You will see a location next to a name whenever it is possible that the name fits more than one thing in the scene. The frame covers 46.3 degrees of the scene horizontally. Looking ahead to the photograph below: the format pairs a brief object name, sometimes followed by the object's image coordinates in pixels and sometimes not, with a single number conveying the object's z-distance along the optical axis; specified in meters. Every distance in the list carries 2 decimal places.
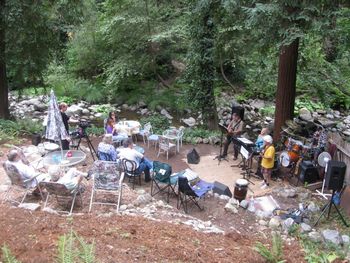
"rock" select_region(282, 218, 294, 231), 7.40
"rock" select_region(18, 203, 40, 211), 6.76
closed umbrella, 8.48
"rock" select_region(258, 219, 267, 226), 7.62
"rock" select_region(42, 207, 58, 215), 6.71
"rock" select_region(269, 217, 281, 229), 7.51
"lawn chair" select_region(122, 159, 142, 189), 8.52
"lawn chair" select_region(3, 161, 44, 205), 7.05
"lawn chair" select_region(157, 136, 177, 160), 11.47
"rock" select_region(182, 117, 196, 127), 17.13
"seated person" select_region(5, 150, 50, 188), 7.10
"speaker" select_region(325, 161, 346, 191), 7.24
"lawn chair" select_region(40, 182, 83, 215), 6.71
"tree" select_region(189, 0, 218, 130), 13.65
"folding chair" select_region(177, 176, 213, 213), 7.86
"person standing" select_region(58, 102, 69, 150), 10.37
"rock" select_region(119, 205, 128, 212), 7.21
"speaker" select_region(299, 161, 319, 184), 9.48
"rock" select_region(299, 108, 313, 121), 17.59
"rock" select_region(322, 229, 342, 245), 6.97
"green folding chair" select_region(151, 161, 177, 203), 8.41
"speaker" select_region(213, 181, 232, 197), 8.71
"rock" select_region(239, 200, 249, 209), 8.14
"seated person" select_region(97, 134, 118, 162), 8.81
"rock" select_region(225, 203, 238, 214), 7.95
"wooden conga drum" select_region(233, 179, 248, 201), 8.36
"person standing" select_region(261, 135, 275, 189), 9.48
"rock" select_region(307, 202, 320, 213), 8.21
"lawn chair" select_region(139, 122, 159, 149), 12.34
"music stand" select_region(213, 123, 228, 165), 11.29
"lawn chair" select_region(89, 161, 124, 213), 7.42
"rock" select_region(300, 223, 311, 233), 7.32
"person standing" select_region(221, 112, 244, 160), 11.42
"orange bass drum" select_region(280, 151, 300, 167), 9.97
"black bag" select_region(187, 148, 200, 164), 11.25
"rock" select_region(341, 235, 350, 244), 6.98
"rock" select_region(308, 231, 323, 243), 7.05
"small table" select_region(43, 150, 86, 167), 8.68
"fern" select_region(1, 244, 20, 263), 3.93
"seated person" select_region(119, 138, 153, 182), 8.64
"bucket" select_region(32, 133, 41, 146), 10.97
